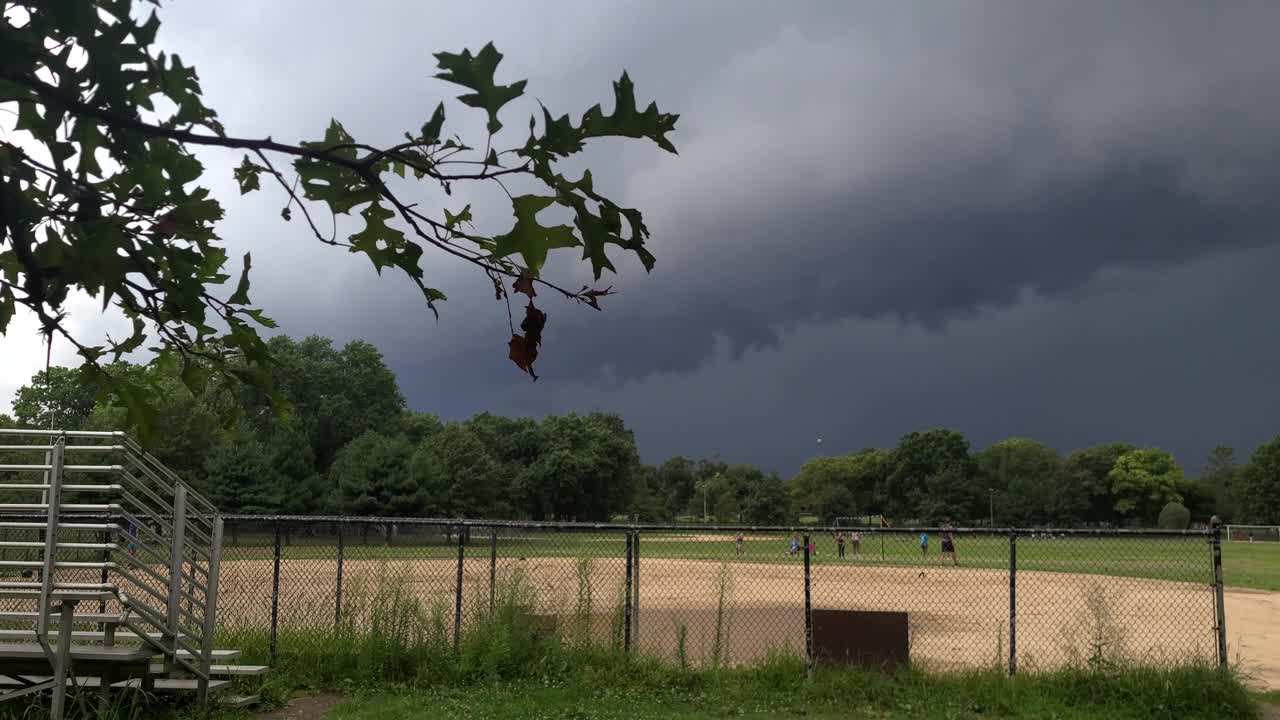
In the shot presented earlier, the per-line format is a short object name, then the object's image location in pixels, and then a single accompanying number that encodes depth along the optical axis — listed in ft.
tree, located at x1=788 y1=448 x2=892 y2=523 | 447.83
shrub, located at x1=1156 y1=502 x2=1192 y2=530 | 319.88
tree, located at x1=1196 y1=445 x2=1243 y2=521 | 397.92
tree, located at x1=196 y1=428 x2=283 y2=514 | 180.45
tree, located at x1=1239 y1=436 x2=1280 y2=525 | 342.03
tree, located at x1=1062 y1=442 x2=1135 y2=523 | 420.77
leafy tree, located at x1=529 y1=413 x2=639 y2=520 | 318.65
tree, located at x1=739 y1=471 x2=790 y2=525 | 390.62
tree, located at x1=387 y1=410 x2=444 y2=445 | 299.38
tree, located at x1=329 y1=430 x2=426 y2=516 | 195.00
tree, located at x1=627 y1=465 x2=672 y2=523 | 366.84
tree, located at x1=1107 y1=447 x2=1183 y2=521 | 409.49
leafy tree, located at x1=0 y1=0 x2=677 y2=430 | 6.47
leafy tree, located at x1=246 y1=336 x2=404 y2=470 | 273.13
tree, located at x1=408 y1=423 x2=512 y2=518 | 208.44
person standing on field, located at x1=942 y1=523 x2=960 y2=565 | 126.08
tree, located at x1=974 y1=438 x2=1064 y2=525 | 395.34
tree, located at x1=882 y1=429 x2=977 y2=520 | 401.49
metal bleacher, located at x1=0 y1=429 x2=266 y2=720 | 26.58
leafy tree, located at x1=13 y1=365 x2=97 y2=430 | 228.63
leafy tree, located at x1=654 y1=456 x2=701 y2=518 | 600.80
